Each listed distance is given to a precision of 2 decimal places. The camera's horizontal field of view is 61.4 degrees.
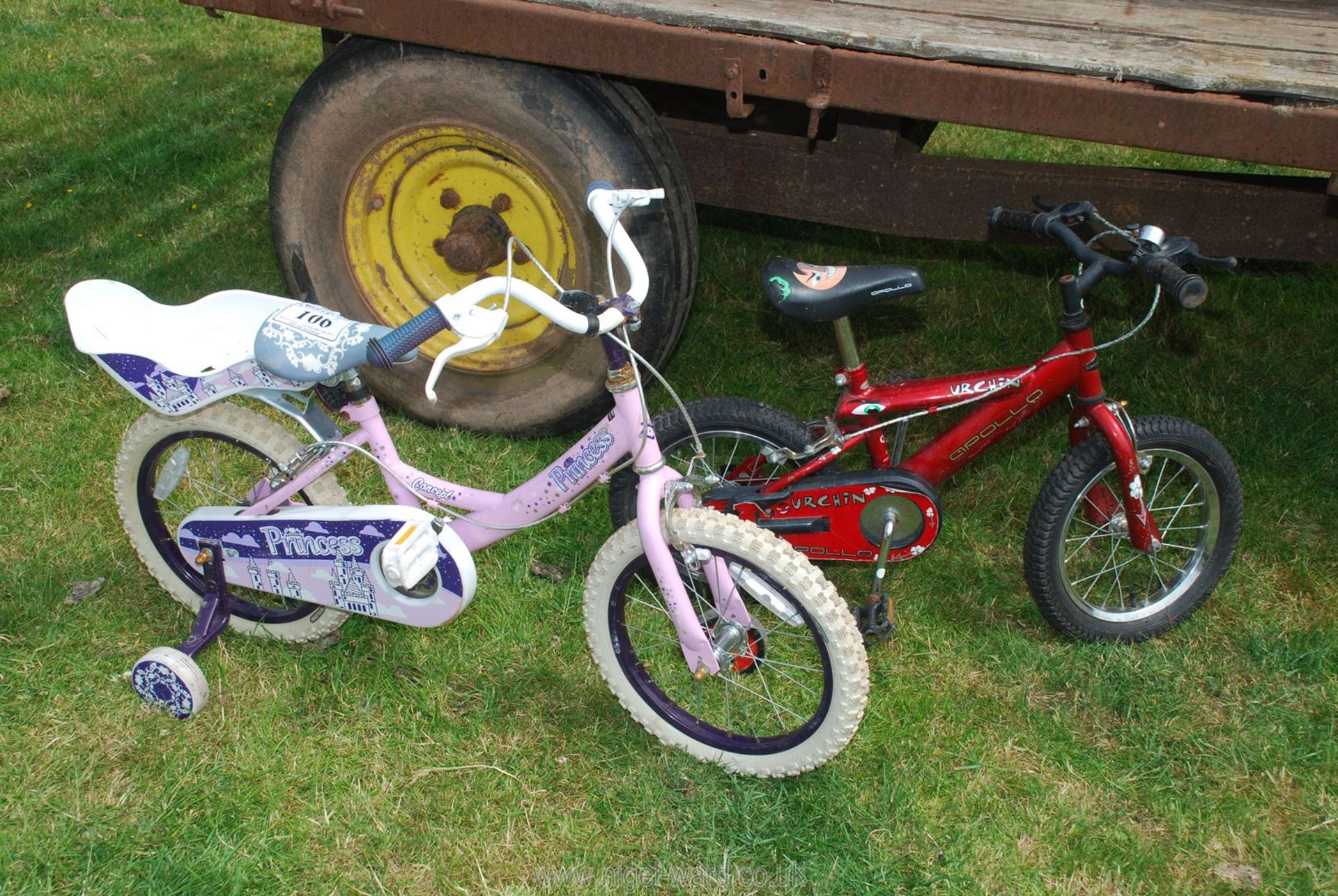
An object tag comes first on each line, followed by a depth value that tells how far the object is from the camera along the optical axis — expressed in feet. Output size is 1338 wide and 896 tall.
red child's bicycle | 8.66
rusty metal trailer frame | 7.82
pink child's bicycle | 7.70
